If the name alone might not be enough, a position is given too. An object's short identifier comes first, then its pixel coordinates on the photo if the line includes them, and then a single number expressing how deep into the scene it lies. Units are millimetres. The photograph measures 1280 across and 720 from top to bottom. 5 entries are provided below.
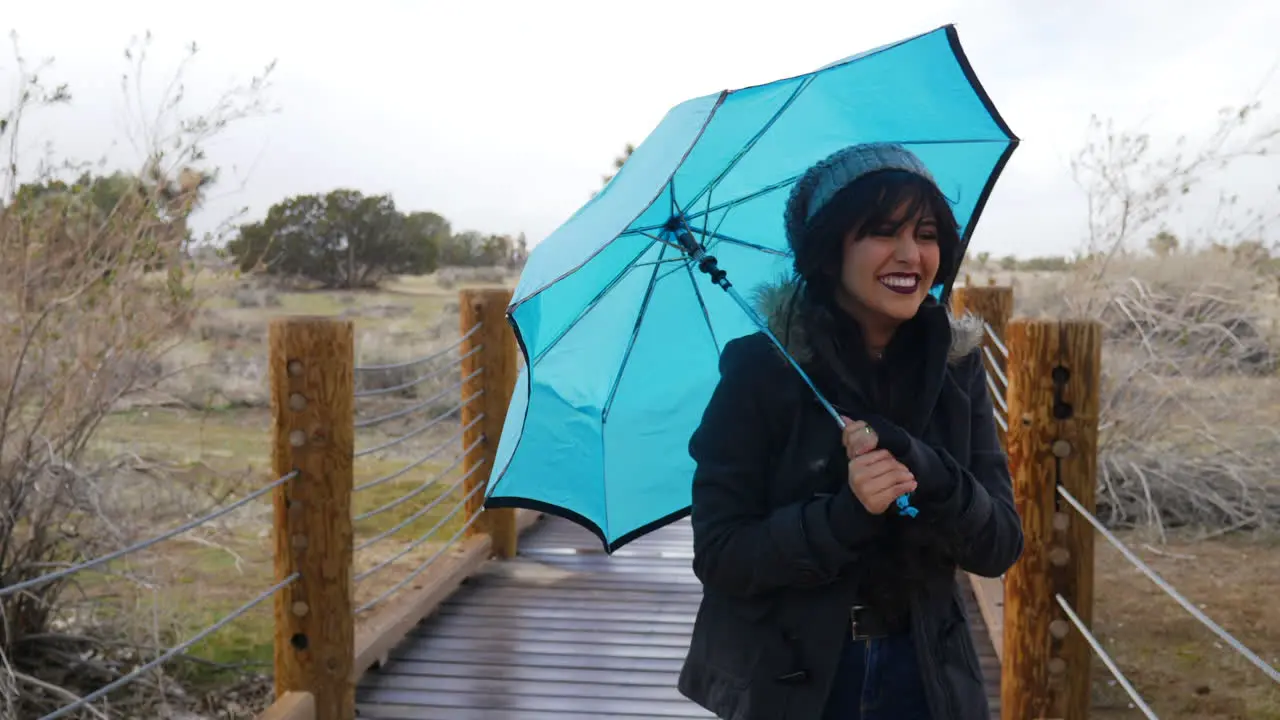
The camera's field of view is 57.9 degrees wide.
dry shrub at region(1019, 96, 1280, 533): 6578
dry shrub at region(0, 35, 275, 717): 4043
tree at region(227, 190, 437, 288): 21266
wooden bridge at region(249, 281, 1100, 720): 2484
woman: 1509
